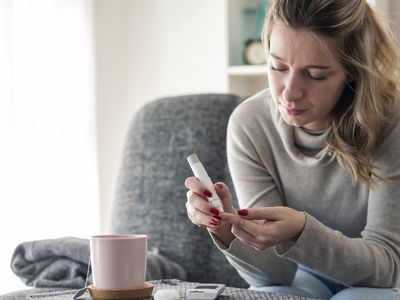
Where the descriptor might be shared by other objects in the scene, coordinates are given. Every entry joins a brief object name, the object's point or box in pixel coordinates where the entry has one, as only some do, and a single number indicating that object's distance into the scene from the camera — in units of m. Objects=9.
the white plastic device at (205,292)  1.48
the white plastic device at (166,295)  1.46
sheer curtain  2.77
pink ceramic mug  1.50
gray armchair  2.29
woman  1.77
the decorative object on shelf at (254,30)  3.05
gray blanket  2.11
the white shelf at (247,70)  2.93
